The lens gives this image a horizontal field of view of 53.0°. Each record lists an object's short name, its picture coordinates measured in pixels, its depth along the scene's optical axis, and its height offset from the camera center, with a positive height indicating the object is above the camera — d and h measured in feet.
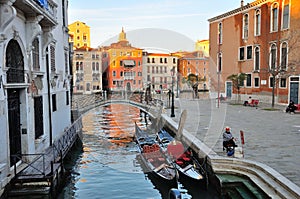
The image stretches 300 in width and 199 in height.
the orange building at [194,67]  189.78 +10.30
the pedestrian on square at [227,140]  28.46 -5.50
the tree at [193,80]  116.00 +1.16
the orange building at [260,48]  75.36 +10.38
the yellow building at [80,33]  205.68 +34.86
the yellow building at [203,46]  218.18 +27.18
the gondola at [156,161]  27.81 -8.11
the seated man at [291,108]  61.26 -5.27
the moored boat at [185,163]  26.25 -7.61
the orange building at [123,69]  172.35 +8.60
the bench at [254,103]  77.41 -5.38
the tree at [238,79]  86.38 +1.02
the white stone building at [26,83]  21.22 +0.12
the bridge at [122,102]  70.71 -5.87
